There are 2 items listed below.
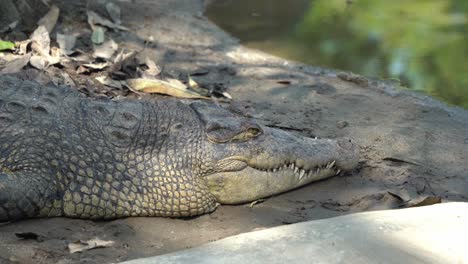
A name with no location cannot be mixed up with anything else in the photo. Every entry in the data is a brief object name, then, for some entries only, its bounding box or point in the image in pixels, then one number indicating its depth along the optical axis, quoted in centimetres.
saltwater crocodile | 648
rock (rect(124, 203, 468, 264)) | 477
